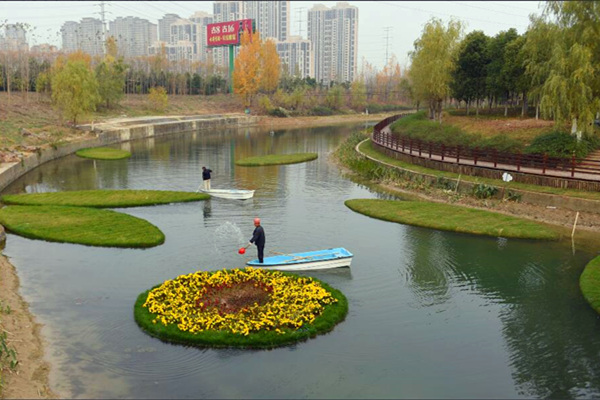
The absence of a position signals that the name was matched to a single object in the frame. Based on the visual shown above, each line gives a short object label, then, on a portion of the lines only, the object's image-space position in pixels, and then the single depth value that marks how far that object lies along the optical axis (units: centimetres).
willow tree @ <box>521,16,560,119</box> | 4685
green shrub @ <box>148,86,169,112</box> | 10506
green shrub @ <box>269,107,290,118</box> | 11844
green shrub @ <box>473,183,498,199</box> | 3625
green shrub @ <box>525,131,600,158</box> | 3894
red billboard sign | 11994
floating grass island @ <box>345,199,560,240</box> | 2948
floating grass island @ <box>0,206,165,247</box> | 2739
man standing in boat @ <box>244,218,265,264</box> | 2295
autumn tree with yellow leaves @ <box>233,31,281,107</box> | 11781
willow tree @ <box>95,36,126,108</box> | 9044
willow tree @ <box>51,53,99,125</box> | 6812
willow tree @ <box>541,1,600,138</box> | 3594
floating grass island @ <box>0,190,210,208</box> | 3516
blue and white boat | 2317
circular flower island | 1755
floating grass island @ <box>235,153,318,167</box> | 5519
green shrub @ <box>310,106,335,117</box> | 12781
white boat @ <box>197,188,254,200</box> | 3744
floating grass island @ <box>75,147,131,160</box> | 5837
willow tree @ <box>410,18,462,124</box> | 6394
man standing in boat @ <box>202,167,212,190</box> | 3827
